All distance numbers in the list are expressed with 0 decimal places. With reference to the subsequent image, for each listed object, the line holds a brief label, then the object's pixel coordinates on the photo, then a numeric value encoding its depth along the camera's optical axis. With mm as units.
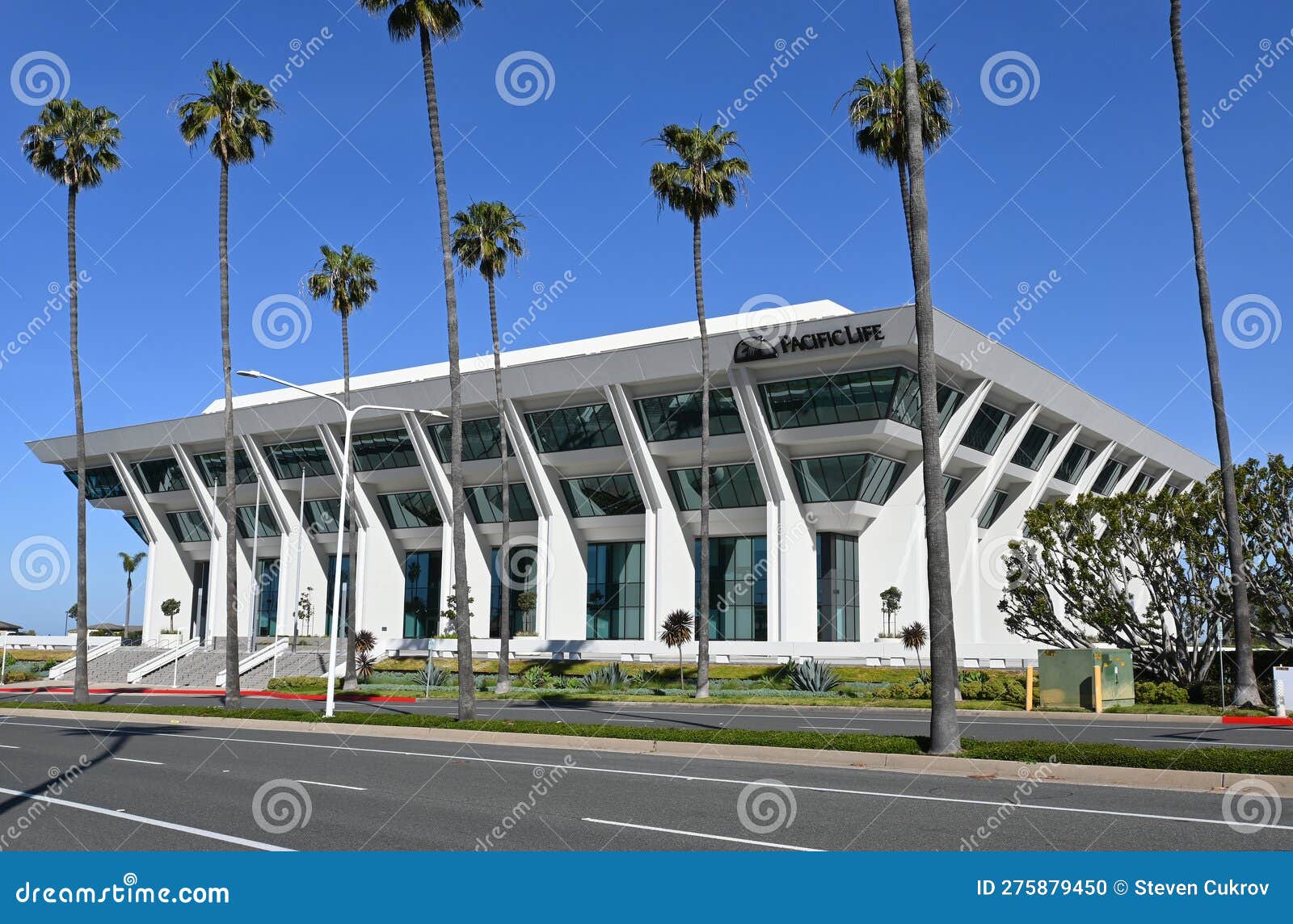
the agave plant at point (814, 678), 37500
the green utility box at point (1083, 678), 27938
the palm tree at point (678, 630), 41781
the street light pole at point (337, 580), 26328
